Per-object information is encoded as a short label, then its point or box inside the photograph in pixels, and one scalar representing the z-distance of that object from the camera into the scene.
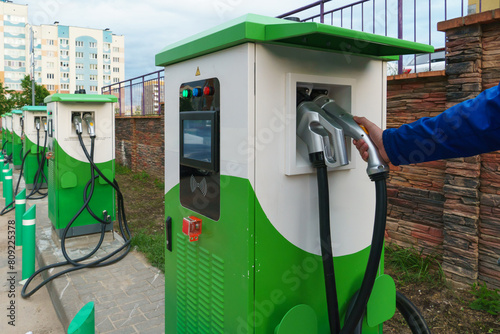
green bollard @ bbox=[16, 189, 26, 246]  4.80
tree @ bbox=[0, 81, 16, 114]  25.84
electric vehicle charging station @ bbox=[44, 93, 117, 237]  4.97
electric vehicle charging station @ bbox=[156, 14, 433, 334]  1.78
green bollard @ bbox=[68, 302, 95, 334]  1.40
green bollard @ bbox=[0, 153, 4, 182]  9.20
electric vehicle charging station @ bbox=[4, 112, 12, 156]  13.65
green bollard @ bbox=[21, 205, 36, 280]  3.98
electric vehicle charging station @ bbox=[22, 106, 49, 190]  8.38
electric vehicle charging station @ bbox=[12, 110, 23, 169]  11.16
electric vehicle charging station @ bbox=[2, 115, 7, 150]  14.51
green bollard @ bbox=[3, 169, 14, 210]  7.01
